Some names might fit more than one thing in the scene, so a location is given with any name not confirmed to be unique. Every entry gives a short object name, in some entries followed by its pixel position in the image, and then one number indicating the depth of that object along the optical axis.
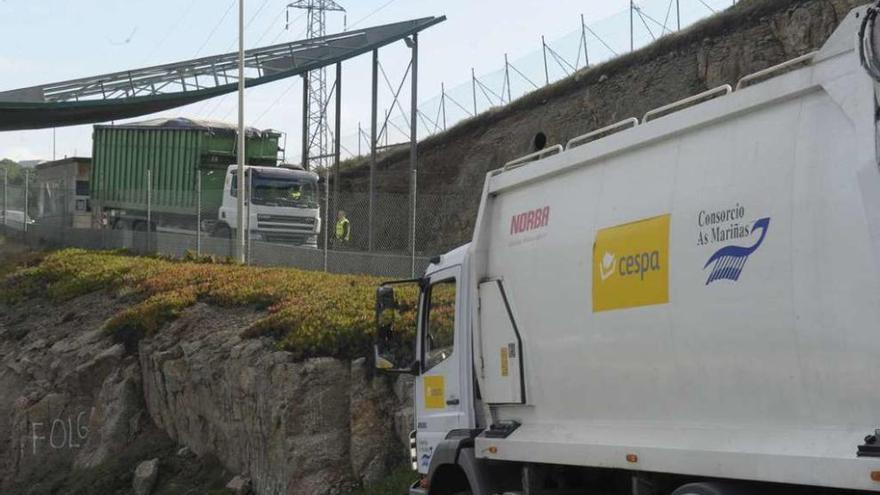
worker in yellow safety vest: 26.31
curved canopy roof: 37.28
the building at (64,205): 31.45
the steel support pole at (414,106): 32.74
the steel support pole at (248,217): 24.95
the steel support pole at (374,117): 34.51
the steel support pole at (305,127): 41.66
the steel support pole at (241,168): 24.41
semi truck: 29.38
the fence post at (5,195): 32.12
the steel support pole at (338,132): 37.44
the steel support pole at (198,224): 25.35
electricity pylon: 44.73
